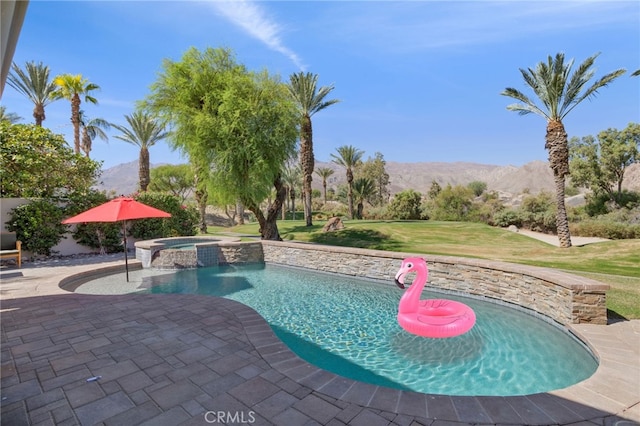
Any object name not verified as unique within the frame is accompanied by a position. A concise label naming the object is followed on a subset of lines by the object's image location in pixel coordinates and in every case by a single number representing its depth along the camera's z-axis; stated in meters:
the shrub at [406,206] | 35.09
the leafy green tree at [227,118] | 15.54
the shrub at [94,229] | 15.59
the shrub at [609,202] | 31.88
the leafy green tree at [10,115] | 30.88
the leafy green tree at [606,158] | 33.38
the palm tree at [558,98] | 16.95
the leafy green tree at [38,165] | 13.77
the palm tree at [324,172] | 51.25
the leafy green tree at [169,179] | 47.94
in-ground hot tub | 12.85
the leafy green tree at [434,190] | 47.25
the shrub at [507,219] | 29.27
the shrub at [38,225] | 13.76
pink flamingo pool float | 5.64
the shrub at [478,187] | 68.94
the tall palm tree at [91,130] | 33.97
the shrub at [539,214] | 26.48
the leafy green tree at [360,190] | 41.44
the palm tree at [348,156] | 41.16
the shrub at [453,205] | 34.10
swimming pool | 4.65
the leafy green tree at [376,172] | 57.09
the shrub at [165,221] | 17.86
